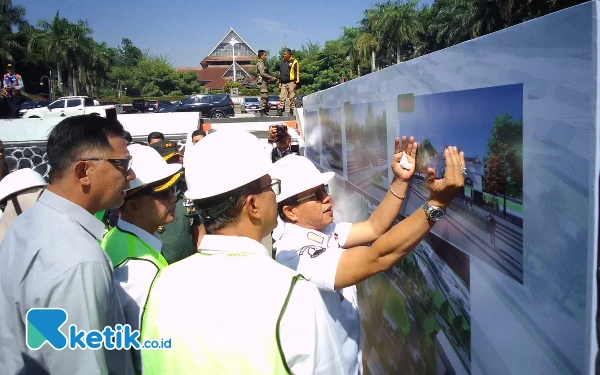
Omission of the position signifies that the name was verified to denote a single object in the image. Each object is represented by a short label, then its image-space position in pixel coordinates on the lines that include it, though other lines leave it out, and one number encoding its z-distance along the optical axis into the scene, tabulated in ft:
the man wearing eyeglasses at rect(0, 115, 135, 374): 5.37
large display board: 4.31
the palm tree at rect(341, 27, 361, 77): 203.00
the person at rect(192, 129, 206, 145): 23.36
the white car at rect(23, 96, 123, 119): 80.89
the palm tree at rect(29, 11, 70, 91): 175.01
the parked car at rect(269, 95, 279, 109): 105.73
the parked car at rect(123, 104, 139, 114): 121.74
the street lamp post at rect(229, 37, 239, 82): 326.48
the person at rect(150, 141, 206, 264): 14.29
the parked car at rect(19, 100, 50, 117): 110.65
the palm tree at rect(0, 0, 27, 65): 158.17
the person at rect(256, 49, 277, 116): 43.73
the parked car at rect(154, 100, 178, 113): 99.73
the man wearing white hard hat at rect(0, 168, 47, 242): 10.19
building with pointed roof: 309.63
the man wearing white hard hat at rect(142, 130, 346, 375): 4.39
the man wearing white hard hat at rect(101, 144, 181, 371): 6.91
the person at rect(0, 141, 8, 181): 15.98
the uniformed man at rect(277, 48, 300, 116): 43.39
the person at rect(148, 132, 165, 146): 25.25
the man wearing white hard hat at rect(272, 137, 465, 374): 6.08
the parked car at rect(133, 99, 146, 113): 130.57
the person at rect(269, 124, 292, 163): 22.48
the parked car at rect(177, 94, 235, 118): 95.50
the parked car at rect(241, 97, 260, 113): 122.53
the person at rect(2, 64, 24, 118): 63.93
